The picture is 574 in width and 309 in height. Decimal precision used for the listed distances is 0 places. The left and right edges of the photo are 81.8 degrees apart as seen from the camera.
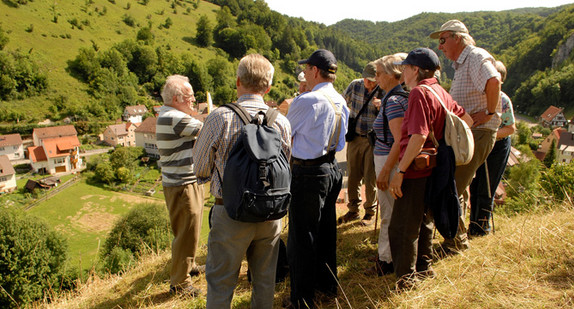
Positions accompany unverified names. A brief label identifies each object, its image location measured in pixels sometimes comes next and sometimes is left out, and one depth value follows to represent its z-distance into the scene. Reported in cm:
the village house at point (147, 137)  4998
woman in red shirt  242
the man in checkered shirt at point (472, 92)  302
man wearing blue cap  272
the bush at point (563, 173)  1195
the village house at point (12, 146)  4672
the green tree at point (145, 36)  8694
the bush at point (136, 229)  2005
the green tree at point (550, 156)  3042
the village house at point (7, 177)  3522
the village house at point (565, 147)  3738
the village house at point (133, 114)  6600
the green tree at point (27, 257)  1706
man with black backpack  203
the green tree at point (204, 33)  9962
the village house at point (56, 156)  4209
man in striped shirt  326
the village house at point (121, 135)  5281
